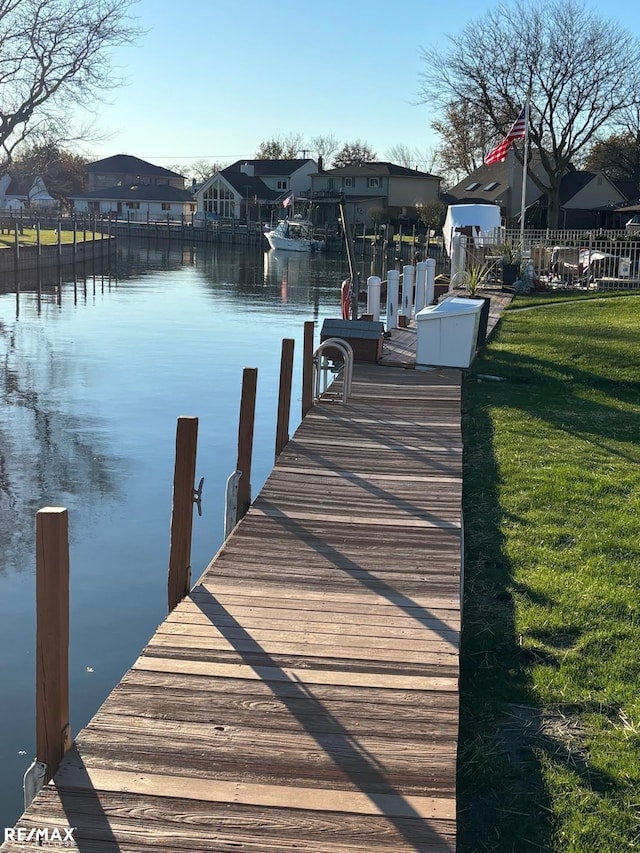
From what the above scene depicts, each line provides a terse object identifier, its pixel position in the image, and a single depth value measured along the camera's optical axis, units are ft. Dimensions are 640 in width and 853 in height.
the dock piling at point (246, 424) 27.81
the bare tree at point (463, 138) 180.45
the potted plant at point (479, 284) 54.13
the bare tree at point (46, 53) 148.87
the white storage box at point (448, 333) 47.01
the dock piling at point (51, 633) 13.12
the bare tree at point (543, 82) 175.11
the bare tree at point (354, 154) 399.65
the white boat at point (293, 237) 245.45
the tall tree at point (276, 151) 419.33
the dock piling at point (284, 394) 32.96
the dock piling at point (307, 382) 36.68
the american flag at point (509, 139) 104.53
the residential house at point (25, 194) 404.36
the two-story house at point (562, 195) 207.72
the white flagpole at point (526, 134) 102.55
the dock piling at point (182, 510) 20.49
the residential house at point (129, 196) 367.45
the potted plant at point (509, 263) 88.79
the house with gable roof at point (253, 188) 325.21
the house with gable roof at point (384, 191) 270.46
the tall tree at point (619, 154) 265.34
